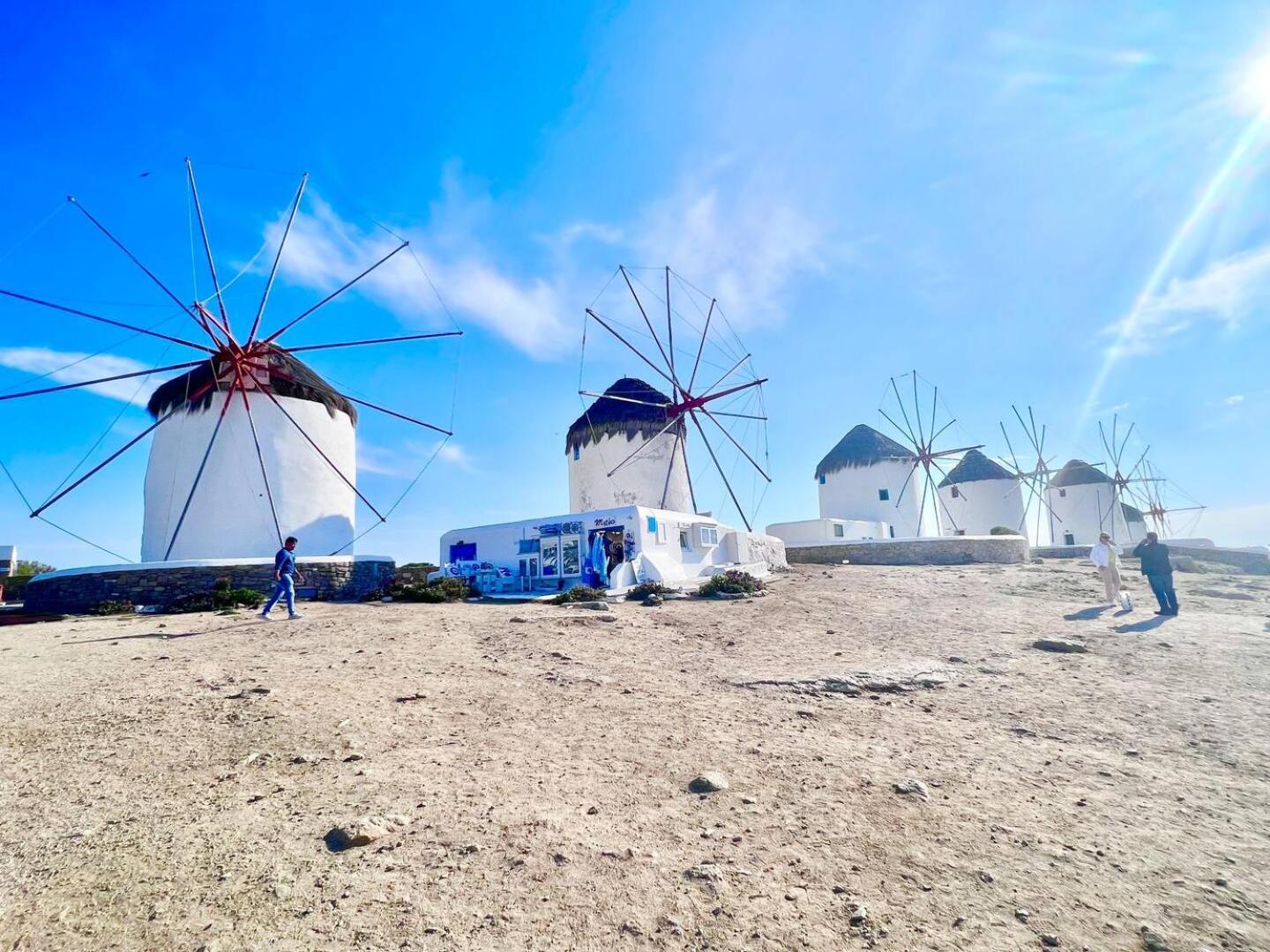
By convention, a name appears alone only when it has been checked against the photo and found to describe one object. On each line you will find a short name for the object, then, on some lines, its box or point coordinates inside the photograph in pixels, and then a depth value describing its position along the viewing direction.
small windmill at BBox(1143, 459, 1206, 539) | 55.23
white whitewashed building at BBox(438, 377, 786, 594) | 18.75
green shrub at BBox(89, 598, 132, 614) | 14.81
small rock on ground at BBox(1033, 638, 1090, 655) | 9.28
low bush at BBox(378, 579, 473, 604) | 16.66
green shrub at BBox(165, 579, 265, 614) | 15.35
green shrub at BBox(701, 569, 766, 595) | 17.25
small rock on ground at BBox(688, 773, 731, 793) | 4.52
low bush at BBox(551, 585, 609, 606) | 15.70
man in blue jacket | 11.61
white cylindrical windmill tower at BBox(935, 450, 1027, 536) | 43.38
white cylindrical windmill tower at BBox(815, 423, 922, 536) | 40.03
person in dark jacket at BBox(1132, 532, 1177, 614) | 12.17
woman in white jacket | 13.89
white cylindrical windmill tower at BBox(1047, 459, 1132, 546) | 46.06
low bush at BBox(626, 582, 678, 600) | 16.42
